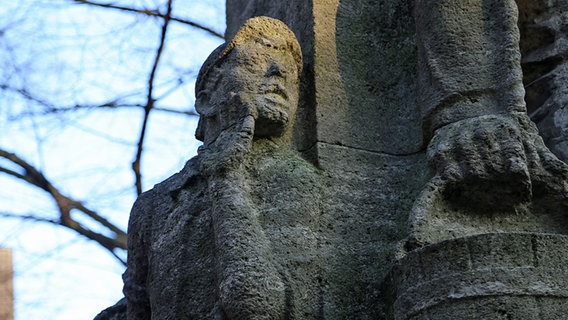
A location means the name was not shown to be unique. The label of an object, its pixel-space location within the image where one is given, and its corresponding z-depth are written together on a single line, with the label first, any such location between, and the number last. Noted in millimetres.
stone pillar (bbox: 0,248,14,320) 13320
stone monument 5230
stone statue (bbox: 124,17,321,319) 5674
